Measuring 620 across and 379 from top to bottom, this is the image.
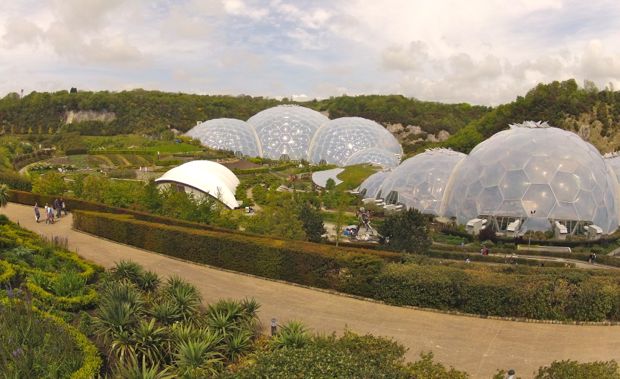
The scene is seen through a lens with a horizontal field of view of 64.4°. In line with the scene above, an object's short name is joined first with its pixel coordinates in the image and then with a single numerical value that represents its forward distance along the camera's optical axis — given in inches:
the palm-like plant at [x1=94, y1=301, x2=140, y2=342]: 380.8
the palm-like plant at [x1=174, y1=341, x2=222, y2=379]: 330.0
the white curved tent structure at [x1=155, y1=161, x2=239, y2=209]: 1424.7
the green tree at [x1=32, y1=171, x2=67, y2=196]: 1236.5
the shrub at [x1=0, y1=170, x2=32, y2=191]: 1331.2
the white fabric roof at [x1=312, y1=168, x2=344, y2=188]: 1918.1
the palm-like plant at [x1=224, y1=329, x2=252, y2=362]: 378.3
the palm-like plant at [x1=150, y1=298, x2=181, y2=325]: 422.9
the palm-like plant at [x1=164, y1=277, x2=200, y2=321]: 442.0
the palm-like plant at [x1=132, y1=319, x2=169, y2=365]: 365.4
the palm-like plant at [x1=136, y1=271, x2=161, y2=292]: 532.7
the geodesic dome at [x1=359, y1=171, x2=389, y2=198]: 1646.2
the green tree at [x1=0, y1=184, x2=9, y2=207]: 1039.0
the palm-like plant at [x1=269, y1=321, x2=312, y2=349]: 370.9
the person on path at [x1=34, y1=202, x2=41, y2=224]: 1008.2
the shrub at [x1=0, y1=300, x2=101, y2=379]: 311.4
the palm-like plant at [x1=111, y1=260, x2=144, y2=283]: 534.8
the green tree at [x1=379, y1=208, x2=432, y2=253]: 797.9
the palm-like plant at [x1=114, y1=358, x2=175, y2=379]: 295.3
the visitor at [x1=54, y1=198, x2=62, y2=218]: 1069.1
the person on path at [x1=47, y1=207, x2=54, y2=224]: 1002.1
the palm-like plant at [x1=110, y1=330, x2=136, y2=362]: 360.2
